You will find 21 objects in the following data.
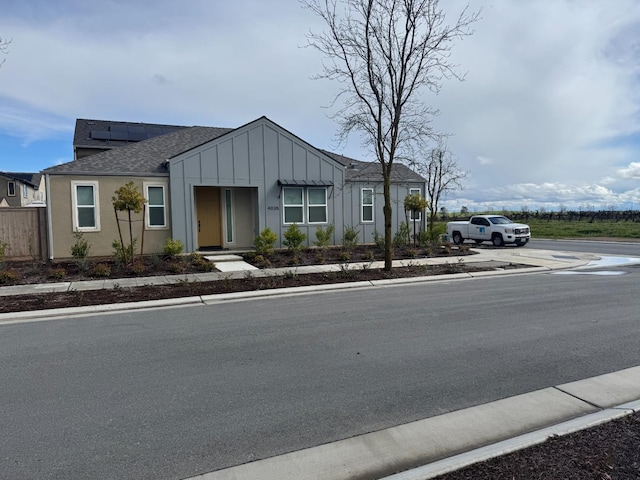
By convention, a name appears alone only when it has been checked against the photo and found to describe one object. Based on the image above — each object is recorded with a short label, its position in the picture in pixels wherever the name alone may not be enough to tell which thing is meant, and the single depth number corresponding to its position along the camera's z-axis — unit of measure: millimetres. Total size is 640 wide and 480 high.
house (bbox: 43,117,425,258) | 16312
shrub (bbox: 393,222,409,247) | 20578
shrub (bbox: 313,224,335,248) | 18391
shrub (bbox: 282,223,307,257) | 17094
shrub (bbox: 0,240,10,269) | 13534
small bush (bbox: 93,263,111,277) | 12623
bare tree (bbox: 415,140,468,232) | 27656
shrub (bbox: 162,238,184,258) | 15570
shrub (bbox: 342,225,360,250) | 18648
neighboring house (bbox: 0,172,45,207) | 40969
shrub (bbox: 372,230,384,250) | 19512
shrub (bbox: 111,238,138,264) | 14305
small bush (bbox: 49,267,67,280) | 12247
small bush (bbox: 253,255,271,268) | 14719
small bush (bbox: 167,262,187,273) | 13539
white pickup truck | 23953
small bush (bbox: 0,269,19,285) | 11758
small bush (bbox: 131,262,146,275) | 13075
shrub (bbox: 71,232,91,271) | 13430
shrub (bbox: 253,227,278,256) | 16594
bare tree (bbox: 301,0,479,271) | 12695
